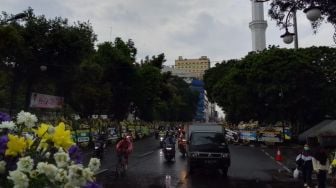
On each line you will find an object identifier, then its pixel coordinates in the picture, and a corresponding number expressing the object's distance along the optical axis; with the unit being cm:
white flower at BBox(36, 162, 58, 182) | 334
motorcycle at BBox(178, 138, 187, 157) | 3278
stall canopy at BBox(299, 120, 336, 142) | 3794
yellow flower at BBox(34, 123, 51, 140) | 396
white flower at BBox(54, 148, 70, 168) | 352
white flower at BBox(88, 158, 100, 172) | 371
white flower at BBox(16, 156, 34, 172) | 333
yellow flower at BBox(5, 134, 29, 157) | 371
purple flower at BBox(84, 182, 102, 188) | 376
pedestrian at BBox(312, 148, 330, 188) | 1473
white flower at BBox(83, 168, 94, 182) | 339
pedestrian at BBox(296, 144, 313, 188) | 1647
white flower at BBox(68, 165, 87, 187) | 336
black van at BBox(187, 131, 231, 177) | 2084
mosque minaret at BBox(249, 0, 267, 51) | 8875
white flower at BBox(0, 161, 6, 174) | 363
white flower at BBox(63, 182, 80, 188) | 337
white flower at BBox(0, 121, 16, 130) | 409
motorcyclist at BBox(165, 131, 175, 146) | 2811
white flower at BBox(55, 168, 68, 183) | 335
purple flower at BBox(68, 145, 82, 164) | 402
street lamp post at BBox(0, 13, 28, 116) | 3076
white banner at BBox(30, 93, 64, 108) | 3158
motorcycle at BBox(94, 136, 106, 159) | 2638
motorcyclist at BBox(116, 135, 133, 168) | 2109
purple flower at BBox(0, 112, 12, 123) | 450
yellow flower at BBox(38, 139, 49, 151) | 396
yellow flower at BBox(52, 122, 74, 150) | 391
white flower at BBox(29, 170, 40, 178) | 339
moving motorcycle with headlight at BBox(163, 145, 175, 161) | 2759
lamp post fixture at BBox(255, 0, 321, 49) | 957
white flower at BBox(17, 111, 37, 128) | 410
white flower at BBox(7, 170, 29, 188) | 324
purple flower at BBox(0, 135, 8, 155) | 375
